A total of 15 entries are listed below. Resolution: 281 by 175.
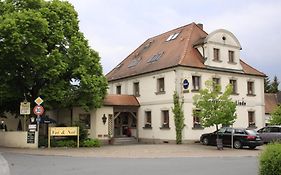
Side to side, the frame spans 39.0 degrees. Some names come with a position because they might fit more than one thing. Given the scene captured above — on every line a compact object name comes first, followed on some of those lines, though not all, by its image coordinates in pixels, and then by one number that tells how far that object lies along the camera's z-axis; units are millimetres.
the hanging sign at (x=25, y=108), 27219
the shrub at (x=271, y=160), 9646
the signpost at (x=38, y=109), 25859
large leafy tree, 25922
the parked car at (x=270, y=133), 33219
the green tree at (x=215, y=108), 28219
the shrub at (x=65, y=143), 29297
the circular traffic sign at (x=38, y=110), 25844
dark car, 28625
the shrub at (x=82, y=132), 30234
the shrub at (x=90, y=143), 29891
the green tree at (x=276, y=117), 35844
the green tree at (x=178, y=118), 33906
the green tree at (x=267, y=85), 73156
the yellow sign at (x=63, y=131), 29141
